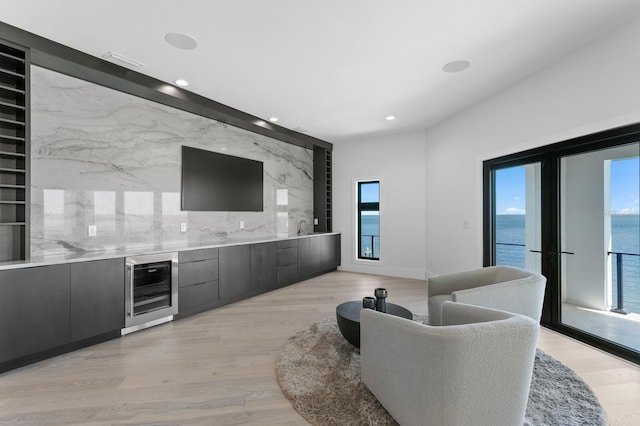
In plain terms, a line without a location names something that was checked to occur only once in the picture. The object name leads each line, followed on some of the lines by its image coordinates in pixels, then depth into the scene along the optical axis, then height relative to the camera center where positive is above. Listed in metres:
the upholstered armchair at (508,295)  2.42 -0.65
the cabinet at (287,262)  5.30 -0.84
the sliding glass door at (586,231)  2.79 -0.18
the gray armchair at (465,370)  1.44 -0.77
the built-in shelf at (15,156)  2.78 +0.53
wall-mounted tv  4.52 +0.53
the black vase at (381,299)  2.62 -0.73
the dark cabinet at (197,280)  3.77 -0.85
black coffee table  2.61 -0.90
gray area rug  1.88 -1.24
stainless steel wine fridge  3.24 -0.85
